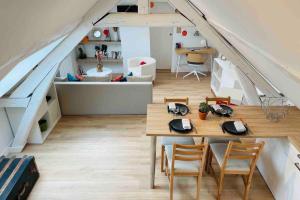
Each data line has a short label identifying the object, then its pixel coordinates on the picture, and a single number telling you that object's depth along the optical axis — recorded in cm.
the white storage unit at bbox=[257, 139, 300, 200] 251
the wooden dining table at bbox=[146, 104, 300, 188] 268
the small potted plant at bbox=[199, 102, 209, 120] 292
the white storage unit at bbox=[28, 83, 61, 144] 393
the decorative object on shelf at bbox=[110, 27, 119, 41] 667
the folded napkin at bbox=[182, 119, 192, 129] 273
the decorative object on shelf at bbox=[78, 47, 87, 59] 686
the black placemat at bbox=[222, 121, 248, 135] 266
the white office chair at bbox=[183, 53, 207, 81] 651
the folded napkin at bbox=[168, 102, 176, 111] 313
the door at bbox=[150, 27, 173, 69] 703
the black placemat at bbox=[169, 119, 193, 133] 270
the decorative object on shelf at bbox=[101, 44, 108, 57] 680
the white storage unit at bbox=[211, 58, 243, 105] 492
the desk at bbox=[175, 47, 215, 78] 667
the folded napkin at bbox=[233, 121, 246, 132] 268
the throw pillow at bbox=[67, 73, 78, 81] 471
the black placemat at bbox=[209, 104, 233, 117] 303
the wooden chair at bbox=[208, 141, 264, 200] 257
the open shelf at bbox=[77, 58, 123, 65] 685
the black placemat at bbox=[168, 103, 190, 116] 307
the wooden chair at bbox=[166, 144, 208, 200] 252
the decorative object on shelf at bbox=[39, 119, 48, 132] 413
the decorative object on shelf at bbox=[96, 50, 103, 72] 608
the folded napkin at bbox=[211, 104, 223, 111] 312
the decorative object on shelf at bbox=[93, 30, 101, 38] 664
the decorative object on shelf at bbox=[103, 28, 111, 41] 664
